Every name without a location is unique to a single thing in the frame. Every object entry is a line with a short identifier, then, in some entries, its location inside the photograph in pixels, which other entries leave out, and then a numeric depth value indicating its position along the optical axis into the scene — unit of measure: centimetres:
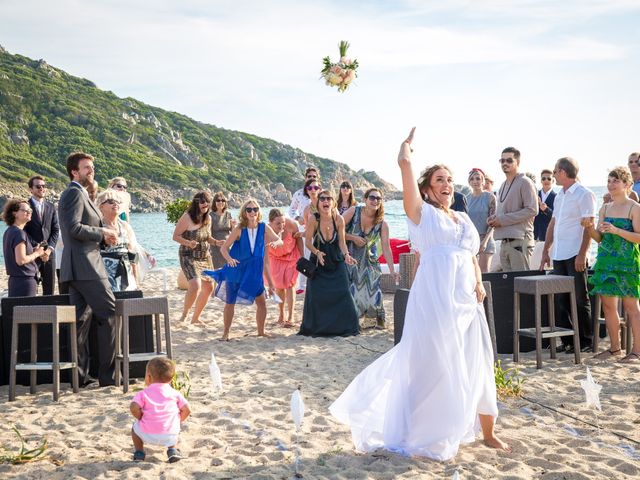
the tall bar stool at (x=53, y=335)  616
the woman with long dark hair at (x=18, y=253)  792
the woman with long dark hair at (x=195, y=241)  983
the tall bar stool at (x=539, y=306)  724
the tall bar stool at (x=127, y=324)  647
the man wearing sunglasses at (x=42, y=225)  964
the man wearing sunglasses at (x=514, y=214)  880
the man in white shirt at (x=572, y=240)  766
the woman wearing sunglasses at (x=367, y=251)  986
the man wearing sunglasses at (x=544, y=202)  1222
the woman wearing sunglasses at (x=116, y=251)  780
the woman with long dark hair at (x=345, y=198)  1034
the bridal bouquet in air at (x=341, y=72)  776
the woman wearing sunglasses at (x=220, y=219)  1214
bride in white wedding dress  455
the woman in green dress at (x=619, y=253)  732
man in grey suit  641
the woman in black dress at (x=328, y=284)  945
